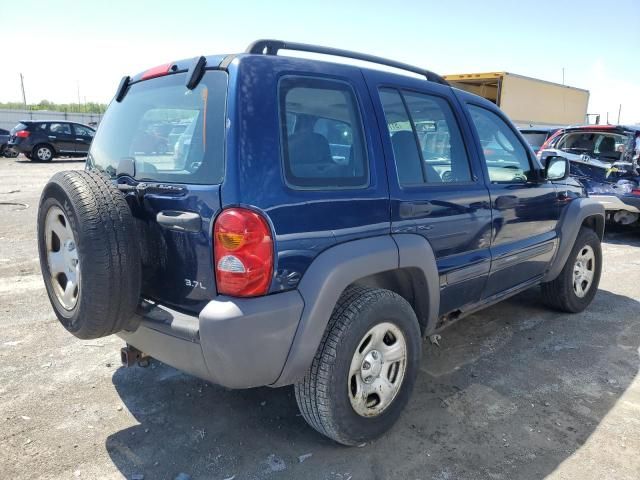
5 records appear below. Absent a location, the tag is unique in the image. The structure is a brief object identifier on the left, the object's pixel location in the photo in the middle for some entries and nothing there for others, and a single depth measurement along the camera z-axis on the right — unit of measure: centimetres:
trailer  1262
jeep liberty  213
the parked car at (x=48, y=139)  1761
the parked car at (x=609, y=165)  736
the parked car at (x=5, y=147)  1961
